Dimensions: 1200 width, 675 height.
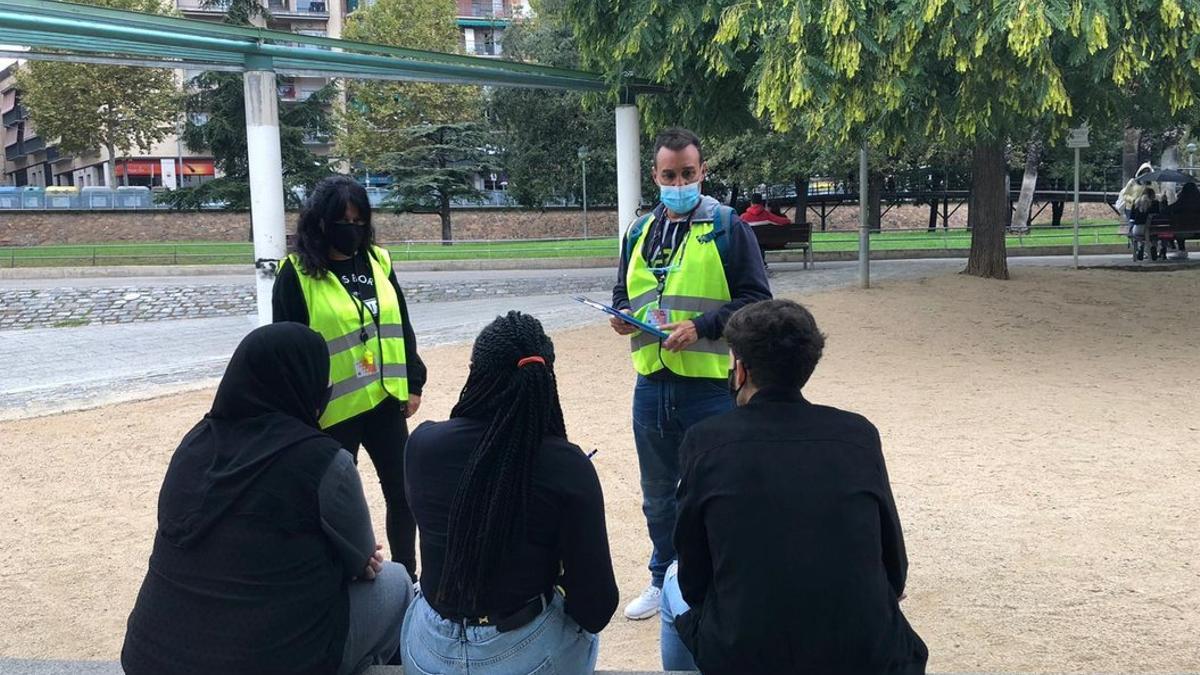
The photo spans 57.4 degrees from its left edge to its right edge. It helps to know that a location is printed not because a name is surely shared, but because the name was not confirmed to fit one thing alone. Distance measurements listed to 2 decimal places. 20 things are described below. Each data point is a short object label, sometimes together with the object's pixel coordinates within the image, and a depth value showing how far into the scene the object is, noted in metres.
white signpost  16.45
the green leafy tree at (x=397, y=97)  47.88
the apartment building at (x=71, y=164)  63.44
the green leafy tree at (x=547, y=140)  38.94
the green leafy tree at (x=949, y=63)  9.38
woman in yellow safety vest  4.26
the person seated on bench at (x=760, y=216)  19.95
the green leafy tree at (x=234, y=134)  34.81
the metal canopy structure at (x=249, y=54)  8.86
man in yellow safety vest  4.23
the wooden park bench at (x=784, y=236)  19.67
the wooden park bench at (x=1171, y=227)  20.66
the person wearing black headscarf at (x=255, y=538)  2.71
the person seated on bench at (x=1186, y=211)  20.94
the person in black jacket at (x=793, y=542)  2.45
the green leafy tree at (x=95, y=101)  45.72
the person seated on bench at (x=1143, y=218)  20.98
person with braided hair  2.69
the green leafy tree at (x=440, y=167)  38.34
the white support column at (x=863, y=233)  15.38
